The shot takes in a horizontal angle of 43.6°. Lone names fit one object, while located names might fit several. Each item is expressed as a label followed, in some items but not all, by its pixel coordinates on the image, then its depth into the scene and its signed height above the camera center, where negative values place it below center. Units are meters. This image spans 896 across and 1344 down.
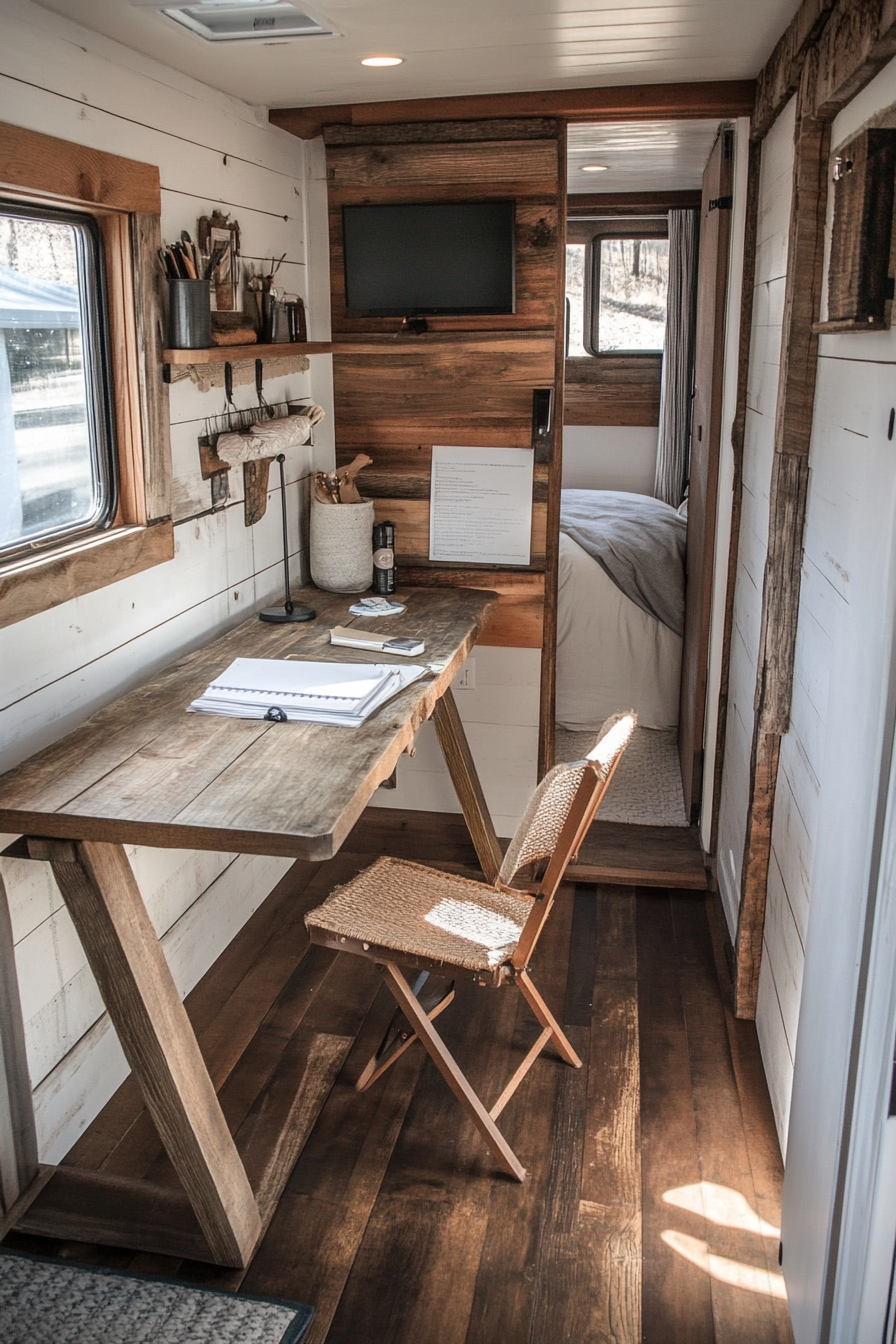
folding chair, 2.06 -1.04
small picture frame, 2.64 +0.30
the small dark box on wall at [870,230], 1.59 +0.22
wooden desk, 1.73 -0.67
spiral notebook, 2.19 -0.61
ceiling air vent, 2.07 +0.67
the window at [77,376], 1.99 +0.01
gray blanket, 4.42 -0.67
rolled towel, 2.73 -0.14
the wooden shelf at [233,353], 2.40 +0.06
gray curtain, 6.16 +0.11
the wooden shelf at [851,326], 1.61 +0.08
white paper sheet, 3.34 -0.36
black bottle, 3.29 -0.50
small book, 2.60 -0.60
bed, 4.41 -0.94
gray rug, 1.79 -1.47
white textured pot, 3.19 -0.45
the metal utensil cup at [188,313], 2.38 +0.14
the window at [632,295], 6.56 +0.50
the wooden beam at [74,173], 1.88 +0.37
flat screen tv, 3.14 +0.34
